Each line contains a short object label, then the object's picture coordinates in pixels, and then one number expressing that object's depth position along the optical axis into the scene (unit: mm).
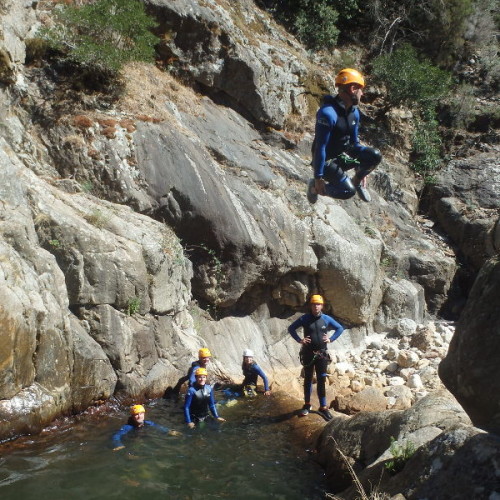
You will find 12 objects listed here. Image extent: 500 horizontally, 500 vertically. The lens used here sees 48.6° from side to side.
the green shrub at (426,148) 20703
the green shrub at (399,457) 4941
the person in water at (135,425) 7601
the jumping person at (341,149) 6055
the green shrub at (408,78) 19859
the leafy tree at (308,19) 20781
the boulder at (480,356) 3863
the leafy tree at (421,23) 22828
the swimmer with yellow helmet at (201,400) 8914
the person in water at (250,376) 10305
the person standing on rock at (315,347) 8984
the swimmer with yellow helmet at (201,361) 9613
